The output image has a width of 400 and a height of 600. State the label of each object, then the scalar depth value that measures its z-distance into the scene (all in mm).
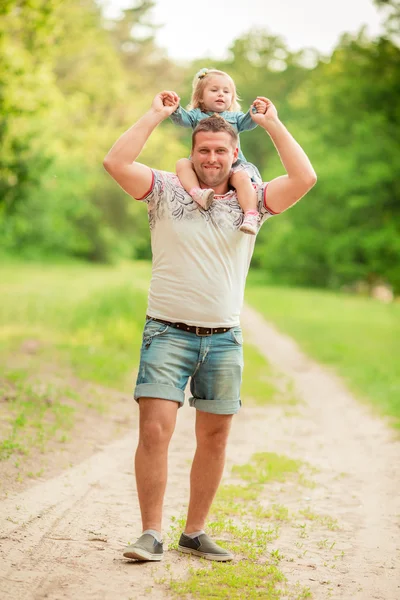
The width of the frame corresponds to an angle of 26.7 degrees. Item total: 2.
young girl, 4188
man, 4156
